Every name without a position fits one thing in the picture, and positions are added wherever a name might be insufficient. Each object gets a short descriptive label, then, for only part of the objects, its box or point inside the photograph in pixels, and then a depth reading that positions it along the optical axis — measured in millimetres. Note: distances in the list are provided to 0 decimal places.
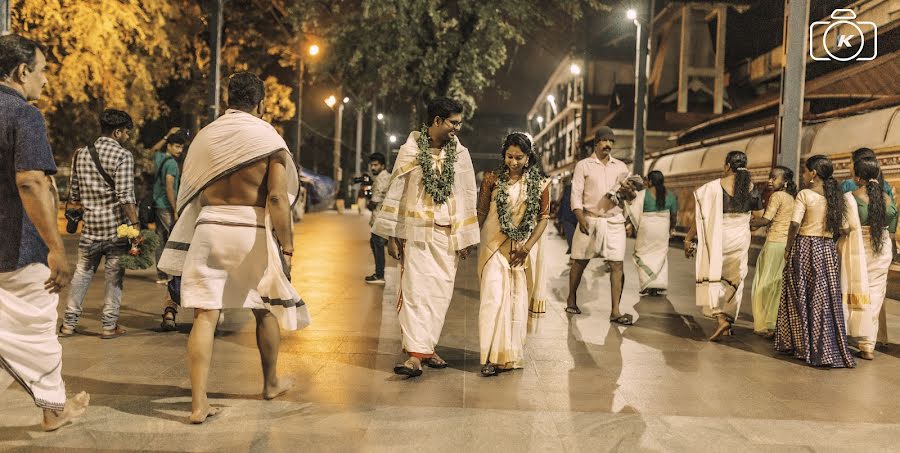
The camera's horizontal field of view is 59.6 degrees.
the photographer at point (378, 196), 10289
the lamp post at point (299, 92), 24192
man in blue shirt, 3684
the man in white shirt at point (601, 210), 8297
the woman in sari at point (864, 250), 6605
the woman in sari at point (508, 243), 5688
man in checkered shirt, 6484
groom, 5586
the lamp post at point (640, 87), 18625
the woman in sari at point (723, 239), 7238
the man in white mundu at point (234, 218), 4375
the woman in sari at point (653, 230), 10422
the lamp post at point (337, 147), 38269
